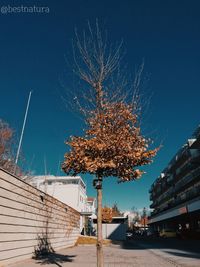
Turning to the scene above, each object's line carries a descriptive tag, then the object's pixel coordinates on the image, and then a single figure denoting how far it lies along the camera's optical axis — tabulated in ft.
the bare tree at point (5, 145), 71.73
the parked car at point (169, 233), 126.89
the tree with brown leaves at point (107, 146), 18.88
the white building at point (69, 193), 109.69
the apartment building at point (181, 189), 104.91
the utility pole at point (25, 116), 50.23
